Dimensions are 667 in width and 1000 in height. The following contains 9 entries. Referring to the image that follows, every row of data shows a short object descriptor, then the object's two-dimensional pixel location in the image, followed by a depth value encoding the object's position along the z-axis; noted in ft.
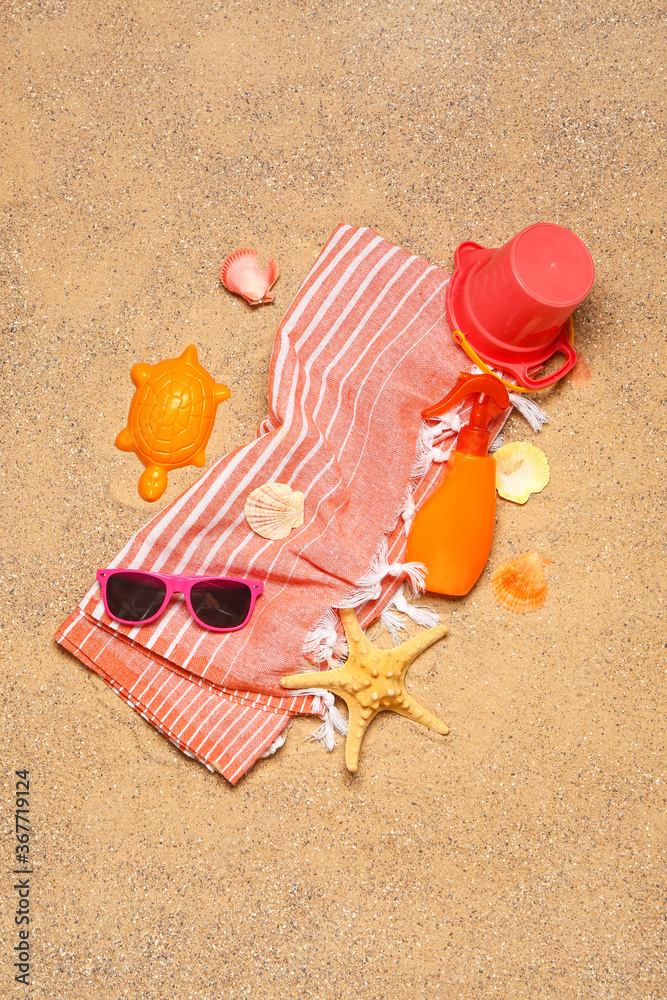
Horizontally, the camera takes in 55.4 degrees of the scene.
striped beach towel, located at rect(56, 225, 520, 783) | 4.43
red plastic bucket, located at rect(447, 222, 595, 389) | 4.19
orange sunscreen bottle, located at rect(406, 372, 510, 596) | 4.40
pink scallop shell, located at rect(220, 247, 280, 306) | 4.74
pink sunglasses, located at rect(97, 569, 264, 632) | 4.42
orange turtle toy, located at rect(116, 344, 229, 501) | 4.60
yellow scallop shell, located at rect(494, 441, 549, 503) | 4.66
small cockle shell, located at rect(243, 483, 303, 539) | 4.47
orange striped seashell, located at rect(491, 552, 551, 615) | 4.63
